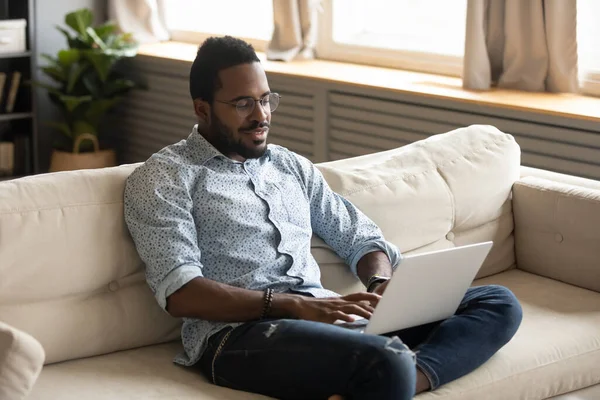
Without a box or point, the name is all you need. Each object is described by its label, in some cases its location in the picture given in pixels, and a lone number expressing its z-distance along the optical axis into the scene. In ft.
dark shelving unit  17.08
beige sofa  6.82
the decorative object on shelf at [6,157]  17.25
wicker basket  17.04
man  6.47
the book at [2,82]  16.92
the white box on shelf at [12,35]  16.58
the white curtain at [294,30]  15.53
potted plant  16.75
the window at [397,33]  14.35
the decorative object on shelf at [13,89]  17.11
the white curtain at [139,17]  18.24
